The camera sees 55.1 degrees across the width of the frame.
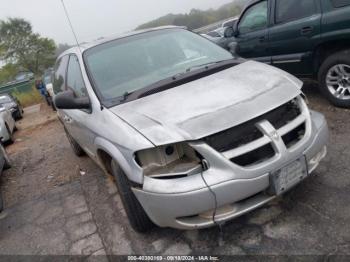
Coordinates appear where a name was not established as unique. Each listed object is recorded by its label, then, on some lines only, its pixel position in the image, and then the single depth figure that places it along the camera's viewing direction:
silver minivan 2.33
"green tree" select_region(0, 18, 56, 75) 50.69
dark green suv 4.28
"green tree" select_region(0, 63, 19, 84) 52.28
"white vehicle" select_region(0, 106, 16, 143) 8.30
